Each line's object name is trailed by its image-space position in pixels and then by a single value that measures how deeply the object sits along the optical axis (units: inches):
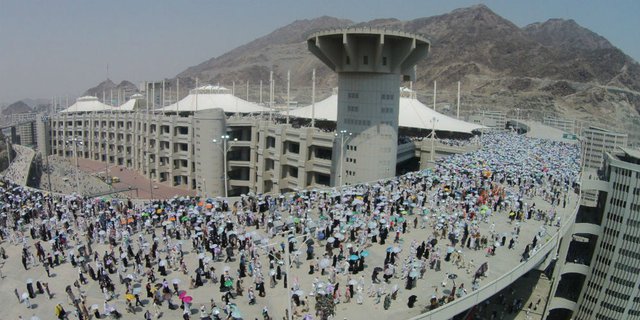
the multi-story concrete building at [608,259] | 1438.2
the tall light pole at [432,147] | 2265.7
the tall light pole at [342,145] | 1819.6
